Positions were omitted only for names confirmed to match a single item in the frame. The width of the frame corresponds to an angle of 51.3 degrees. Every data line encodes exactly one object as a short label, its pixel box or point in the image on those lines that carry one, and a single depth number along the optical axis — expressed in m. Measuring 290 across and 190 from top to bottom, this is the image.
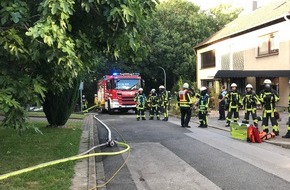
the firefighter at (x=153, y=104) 16.52
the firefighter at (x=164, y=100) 15.65
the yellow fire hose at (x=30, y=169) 4.68
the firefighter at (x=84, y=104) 29.86
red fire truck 22.21
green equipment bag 9.52
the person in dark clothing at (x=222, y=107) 15.18
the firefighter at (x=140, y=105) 16.17
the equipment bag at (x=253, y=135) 9.17
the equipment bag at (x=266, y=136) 9.31
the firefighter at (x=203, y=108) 12.65
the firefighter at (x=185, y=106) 12.60
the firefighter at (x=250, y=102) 11.46
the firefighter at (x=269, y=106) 10.07
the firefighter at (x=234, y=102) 12.45
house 18.51
